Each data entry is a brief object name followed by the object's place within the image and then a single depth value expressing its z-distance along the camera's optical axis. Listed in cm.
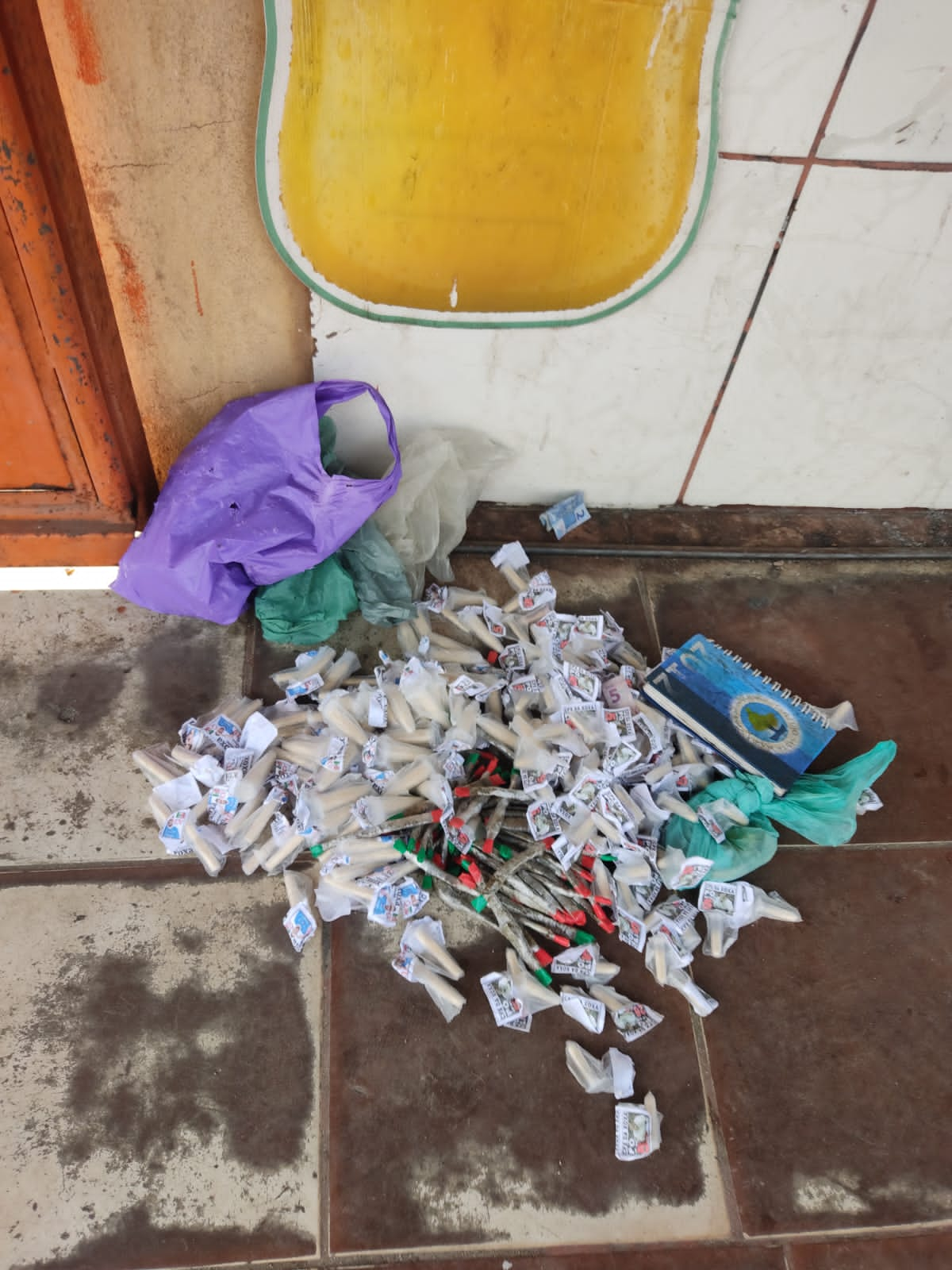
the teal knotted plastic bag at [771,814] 76
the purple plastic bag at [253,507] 80
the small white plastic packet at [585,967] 71
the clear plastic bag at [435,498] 89
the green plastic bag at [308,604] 84
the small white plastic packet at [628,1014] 69
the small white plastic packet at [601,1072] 66
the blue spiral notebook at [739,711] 81
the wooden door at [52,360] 67
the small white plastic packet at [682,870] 74
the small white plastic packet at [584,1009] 68
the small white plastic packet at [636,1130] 64
